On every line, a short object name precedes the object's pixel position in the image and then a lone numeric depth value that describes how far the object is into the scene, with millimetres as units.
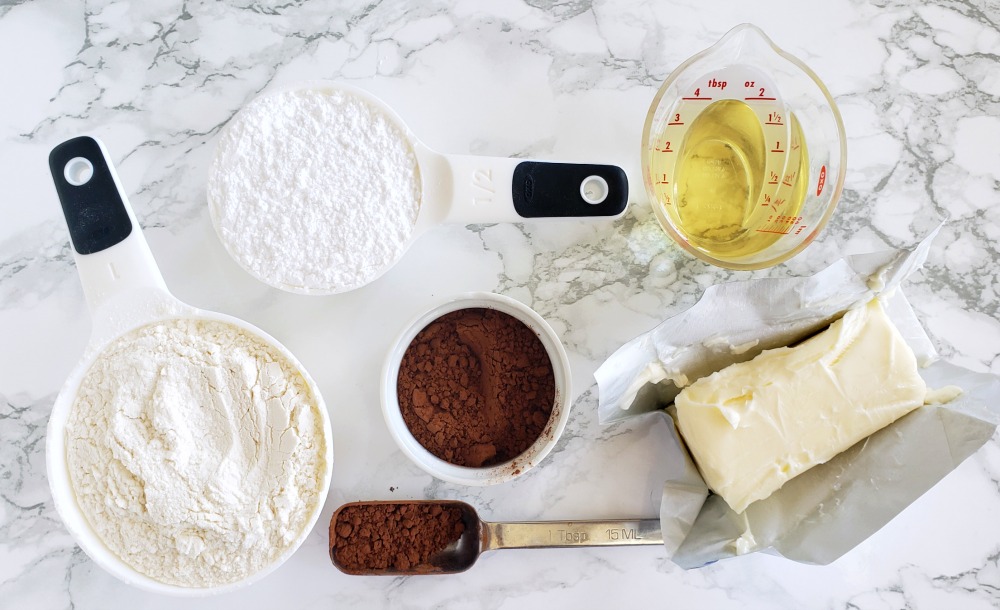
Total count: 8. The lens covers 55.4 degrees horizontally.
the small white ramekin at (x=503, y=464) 326
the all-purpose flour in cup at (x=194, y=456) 310
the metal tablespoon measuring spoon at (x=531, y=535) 338
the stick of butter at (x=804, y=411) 319
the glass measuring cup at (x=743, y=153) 328
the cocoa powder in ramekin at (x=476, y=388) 332
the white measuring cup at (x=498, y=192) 328
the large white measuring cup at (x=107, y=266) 319
